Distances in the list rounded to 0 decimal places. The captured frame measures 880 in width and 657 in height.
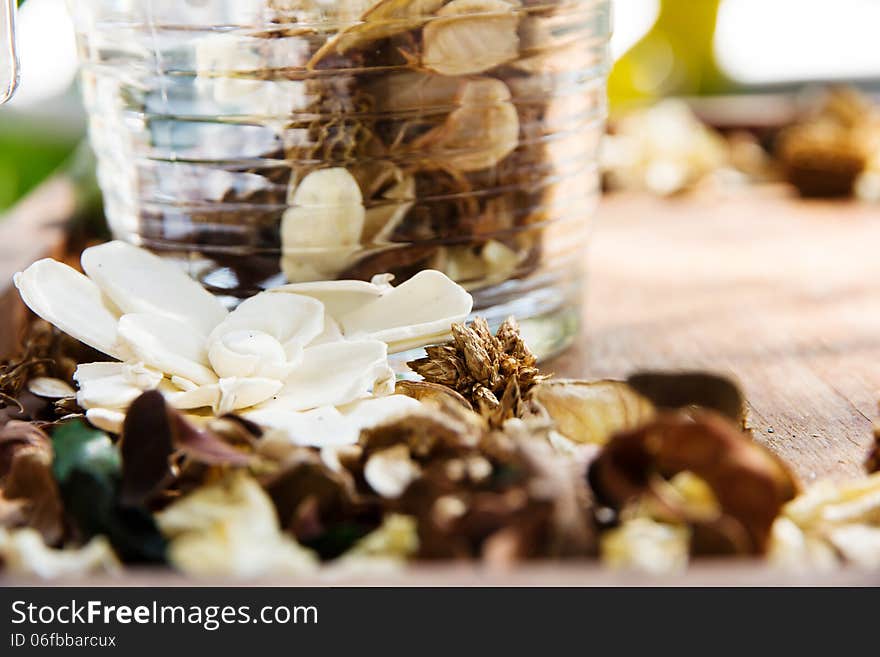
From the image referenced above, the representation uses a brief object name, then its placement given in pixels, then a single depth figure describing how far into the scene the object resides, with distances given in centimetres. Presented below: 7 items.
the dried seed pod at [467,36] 43
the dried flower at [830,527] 37
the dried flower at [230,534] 36
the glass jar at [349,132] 43
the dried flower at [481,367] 42
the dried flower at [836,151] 64
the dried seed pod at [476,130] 43
